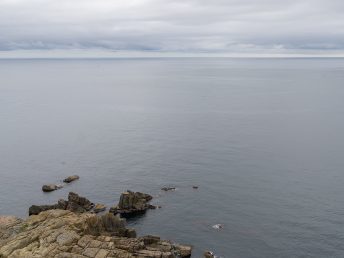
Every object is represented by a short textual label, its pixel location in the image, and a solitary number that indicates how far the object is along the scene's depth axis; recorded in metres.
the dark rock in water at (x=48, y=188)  119.69
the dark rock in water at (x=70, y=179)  126.38
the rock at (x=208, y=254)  82.49
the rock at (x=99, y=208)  104.81
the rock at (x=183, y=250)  81.81
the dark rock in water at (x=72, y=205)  102.50
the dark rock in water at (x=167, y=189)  117.25
